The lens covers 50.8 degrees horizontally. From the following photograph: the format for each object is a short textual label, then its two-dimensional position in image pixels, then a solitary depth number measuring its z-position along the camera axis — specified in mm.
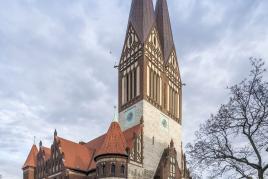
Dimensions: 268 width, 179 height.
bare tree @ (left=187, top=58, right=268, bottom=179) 8706
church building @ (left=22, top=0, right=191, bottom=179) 29341
